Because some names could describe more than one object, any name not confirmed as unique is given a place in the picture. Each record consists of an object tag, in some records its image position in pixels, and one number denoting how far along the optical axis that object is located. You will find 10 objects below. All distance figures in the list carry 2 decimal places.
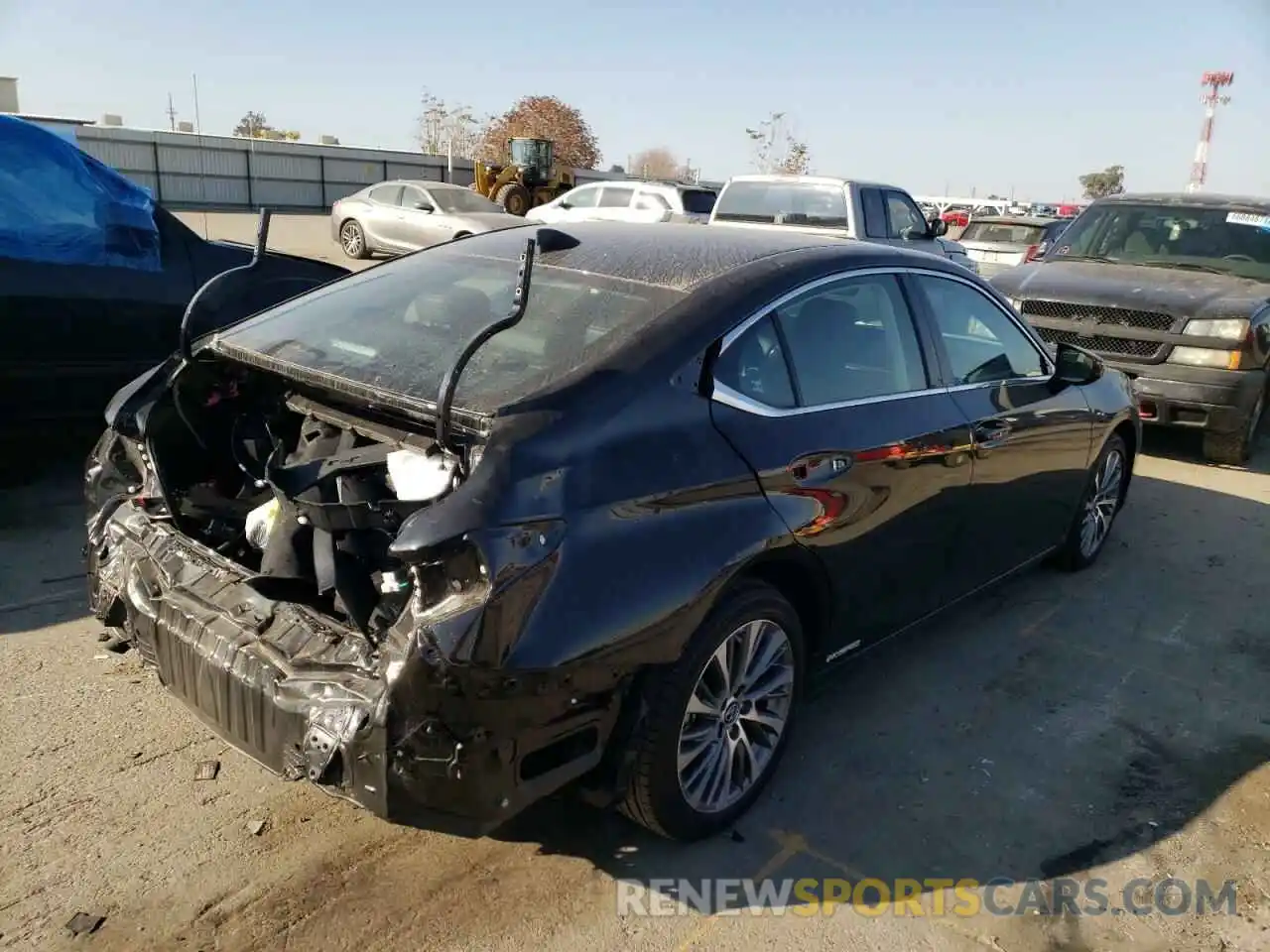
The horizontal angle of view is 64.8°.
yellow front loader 24.33
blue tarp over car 5.28
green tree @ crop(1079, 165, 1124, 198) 81.25
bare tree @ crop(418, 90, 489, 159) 51.34
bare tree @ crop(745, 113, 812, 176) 40.66
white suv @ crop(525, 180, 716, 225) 16.81
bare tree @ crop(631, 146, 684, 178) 73.31
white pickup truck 11.91
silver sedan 17.56
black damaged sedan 2.29
